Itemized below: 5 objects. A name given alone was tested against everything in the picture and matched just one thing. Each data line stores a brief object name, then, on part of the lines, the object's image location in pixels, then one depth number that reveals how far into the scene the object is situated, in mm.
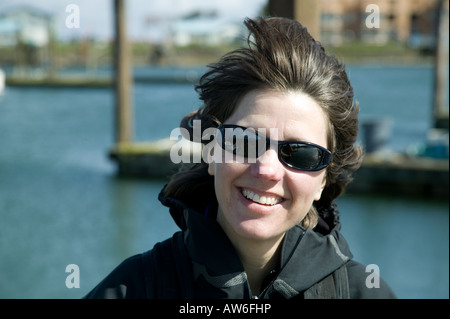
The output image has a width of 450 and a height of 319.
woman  1396
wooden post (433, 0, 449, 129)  20016
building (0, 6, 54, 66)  66438
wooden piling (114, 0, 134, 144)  15606
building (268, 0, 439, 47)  60875
